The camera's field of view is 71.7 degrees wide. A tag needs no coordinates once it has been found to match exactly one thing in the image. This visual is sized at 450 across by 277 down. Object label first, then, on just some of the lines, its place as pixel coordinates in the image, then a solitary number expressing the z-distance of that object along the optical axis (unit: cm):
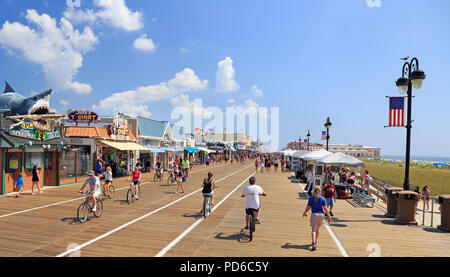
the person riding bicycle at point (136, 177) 1392
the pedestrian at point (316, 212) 745
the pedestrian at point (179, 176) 1704
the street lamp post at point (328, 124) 2433
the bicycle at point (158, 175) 2376
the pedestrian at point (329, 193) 1074
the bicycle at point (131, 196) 1353
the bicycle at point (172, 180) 2136
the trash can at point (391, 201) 1188
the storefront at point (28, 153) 1579
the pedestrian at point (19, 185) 1488
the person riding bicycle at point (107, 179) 1441
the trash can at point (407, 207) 1046
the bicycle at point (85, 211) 985
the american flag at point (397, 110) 1212
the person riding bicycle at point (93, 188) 1029
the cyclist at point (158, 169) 2358
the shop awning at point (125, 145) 2567
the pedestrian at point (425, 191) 1823
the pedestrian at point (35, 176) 1567
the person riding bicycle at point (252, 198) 832
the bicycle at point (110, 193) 1490
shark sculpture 1819
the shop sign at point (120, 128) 2751
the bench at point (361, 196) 1401
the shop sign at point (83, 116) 2588
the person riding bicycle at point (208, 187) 1080
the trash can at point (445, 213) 969
